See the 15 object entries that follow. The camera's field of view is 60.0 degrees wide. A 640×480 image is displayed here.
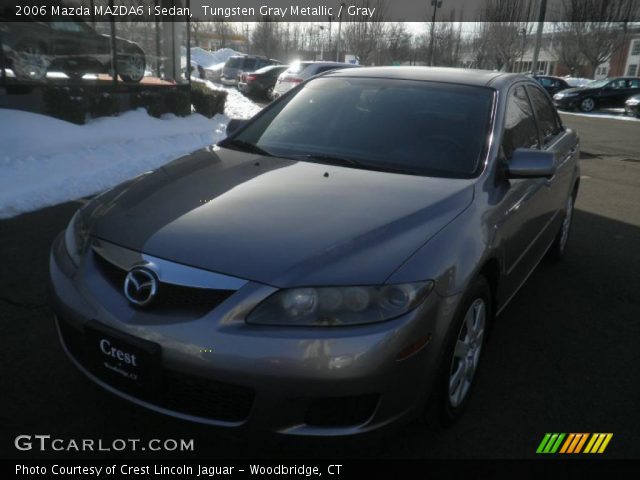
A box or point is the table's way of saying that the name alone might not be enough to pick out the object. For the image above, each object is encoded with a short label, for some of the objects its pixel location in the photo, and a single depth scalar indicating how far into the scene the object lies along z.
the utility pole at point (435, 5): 41.47
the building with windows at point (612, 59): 48.14
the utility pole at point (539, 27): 25.62
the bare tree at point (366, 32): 50.94
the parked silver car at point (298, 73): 15.28
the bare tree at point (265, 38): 57.31
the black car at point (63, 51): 8.95
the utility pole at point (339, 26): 45.96
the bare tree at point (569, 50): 42.16
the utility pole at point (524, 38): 45.72
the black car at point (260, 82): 19.59
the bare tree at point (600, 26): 39.59
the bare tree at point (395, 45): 53.44
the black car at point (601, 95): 24.47
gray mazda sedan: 1.89
